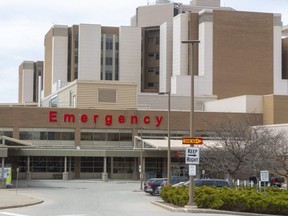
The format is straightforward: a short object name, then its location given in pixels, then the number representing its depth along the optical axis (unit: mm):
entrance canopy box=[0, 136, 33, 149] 57628
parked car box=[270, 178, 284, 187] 57500
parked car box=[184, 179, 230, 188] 39250
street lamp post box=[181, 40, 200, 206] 29203
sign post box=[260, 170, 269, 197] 30752
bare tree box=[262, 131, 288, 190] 45594
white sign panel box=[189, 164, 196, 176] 29416
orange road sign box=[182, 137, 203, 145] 29641
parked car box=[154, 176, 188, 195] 51138
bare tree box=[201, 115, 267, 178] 42716
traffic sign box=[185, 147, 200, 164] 29955
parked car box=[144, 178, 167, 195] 48406
